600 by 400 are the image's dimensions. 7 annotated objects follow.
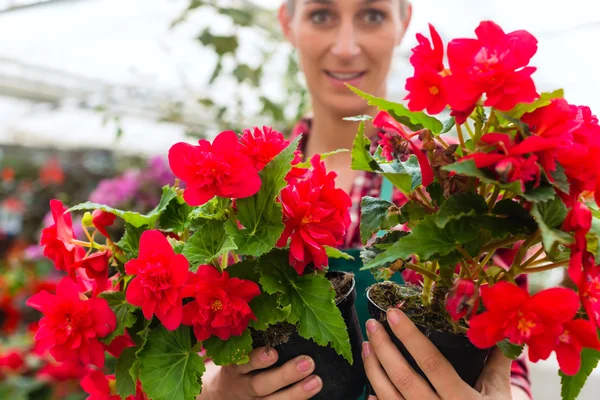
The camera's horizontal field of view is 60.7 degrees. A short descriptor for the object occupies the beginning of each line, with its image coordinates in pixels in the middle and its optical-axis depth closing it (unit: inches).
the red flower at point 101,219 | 23.9
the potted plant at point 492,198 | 16.3
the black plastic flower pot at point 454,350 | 20.7
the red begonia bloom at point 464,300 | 17.8
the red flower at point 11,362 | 52.1
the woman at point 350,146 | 21.3
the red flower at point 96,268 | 22.1
